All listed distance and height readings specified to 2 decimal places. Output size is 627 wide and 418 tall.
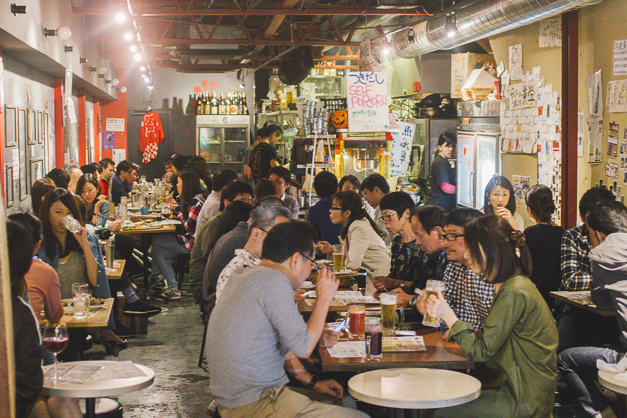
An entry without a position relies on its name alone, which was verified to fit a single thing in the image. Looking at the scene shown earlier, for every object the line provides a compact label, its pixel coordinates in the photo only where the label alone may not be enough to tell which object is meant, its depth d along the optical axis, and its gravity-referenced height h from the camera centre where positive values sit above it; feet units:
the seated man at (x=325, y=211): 22.11 -1.44
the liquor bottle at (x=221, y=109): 59.62 +5.54
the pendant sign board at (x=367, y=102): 30.96 +3.17
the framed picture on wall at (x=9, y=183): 22.12 -0.39
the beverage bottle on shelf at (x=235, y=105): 59.62 +5.91
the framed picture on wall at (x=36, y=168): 27.22 +0.14
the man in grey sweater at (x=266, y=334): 8.92 -2.27
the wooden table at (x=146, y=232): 26.63 -2.56
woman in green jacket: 9.76 -2.56
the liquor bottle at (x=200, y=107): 59.36 +5.72
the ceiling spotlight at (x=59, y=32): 24.81 +5.37
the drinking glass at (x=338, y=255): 16.75 -2.20
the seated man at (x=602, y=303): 12.86 -2.75
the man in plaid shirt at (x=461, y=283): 11.96 -2.19
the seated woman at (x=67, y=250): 16.02 -1.97
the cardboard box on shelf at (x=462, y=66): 32.37 +5.15
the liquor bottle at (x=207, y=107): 59.21 +5.70
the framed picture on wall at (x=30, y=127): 26.21 +1.82
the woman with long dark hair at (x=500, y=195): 21.58 -0.91
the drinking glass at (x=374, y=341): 10.05 -2.68
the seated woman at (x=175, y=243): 27.94 -3.14
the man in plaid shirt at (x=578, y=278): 14.89 -2.64
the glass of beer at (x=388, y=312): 11.14 -2.48
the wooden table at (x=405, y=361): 10.00 -2.97
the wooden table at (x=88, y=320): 12.98 -3.00
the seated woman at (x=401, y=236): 16.22 -1.70
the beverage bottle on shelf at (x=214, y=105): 59.47 +5.92
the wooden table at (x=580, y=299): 13.70 -2.94
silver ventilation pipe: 21.04 +5.78
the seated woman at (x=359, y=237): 17.71 -1.89
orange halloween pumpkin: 32.19 +2.46
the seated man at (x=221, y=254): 15.65 -2.01
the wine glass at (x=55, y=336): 9.93 -2.51
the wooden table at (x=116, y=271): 18.66 -2.91
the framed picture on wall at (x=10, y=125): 22.53 +1.63
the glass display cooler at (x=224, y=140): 59.21 +2.71
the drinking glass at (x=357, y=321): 11.10 -2.59
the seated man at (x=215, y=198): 23.73 -1.03
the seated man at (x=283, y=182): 26.32 -0.52
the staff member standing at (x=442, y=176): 31.40 -0.39
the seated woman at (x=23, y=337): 8.23 -2.13
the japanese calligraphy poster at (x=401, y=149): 37.37 +1.11
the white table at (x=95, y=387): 9.05 -3.03
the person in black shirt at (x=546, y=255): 16.63 -2.24
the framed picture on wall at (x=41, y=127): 28.91 +2.03
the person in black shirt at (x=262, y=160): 32.12 +0.48
